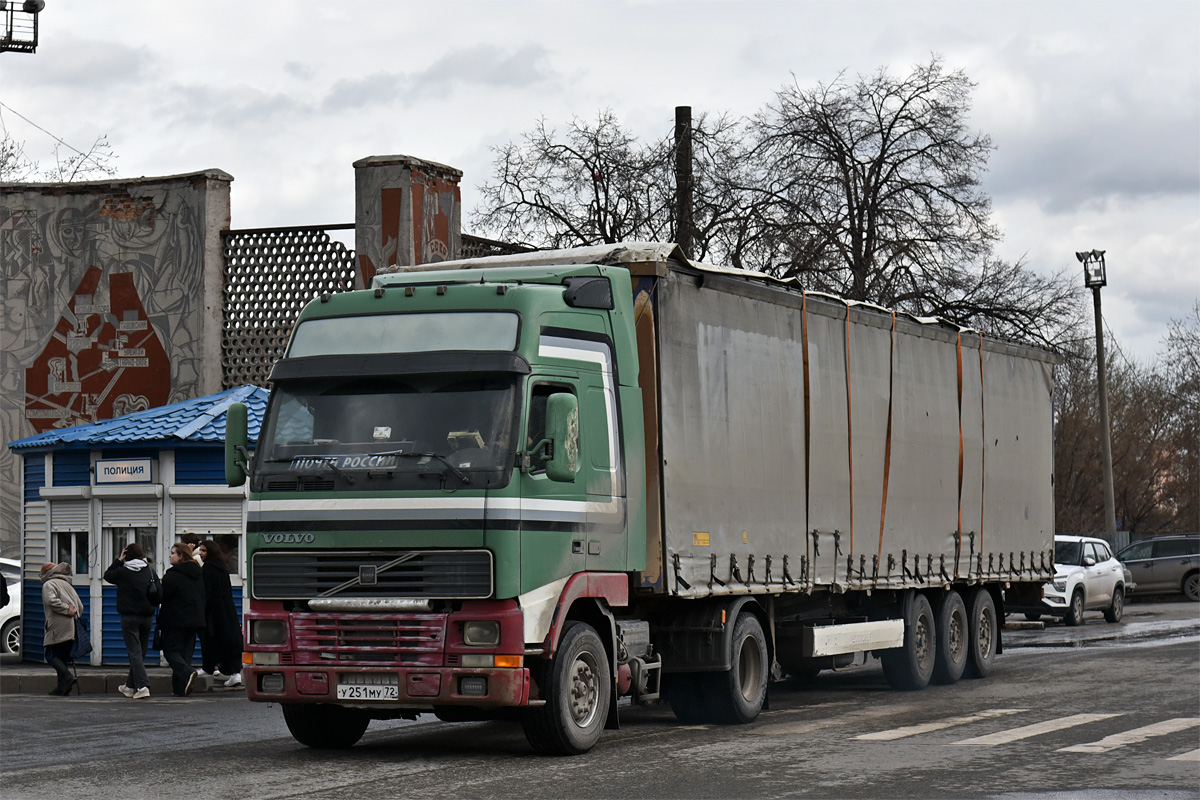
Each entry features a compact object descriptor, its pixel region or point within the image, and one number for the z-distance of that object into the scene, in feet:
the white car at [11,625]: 78.84
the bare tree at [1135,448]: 189.88
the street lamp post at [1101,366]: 130.93
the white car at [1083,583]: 99.19
